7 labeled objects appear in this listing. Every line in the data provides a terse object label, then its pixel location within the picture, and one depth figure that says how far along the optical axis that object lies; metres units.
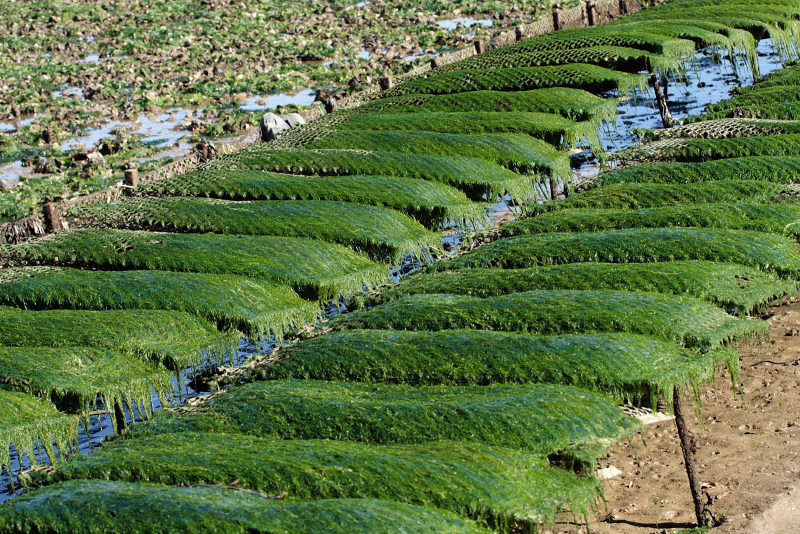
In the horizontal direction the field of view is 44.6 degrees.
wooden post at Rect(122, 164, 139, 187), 32.34
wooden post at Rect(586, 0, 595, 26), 49.69
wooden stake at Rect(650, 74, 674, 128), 38.88
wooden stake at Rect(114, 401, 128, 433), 21.44
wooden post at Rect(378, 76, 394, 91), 41.34
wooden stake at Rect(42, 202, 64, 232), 29.09
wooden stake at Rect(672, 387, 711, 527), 18.02
